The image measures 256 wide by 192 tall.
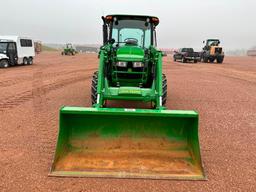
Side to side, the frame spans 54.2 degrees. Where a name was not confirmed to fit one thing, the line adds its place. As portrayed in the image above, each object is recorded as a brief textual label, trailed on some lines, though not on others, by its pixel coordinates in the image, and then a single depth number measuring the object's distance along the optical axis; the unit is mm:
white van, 19203
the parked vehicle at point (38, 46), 51078
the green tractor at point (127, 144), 3511
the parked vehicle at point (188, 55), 29578
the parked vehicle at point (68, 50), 48156
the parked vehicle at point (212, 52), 30100
